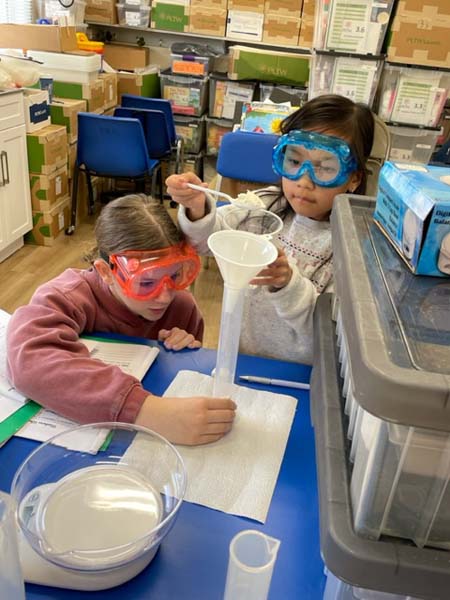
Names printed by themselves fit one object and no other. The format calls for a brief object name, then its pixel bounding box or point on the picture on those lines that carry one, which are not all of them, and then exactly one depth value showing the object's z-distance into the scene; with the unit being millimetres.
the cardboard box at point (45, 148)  3256
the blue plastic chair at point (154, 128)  3973
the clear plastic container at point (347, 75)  2941
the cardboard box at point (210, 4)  4480
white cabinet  2955
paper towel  690
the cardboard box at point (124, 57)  4852
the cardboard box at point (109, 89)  4189
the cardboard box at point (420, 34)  2885
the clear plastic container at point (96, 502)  550
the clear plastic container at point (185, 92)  4645
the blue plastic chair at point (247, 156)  2455
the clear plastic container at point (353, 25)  2783
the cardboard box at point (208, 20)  4523
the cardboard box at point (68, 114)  3562
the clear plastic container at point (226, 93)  4520
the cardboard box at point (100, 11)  4645
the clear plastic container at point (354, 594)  492
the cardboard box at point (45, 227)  3441
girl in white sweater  999
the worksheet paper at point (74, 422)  753
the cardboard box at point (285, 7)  4348
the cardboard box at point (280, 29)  4438
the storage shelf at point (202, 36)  4586
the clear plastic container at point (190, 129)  4730
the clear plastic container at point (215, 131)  4720
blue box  510
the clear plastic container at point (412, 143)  3164
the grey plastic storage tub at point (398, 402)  356
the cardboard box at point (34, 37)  3689
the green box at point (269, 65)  4305
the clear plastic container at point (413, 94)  3023
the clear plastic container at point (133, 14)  4645
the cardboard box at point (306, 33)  4402
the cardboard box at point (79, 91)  3826
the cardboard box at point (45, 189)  3354
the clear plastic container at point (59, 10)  4368
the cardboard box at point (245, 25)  4480
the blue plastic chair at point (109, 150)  3373
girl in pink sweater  789
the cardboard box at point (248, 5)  4426
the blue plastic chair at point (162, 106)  4309
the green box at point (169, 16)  4551
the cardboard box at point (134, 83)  4562
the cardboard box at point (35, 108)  3154
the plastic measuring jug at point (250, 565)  477
